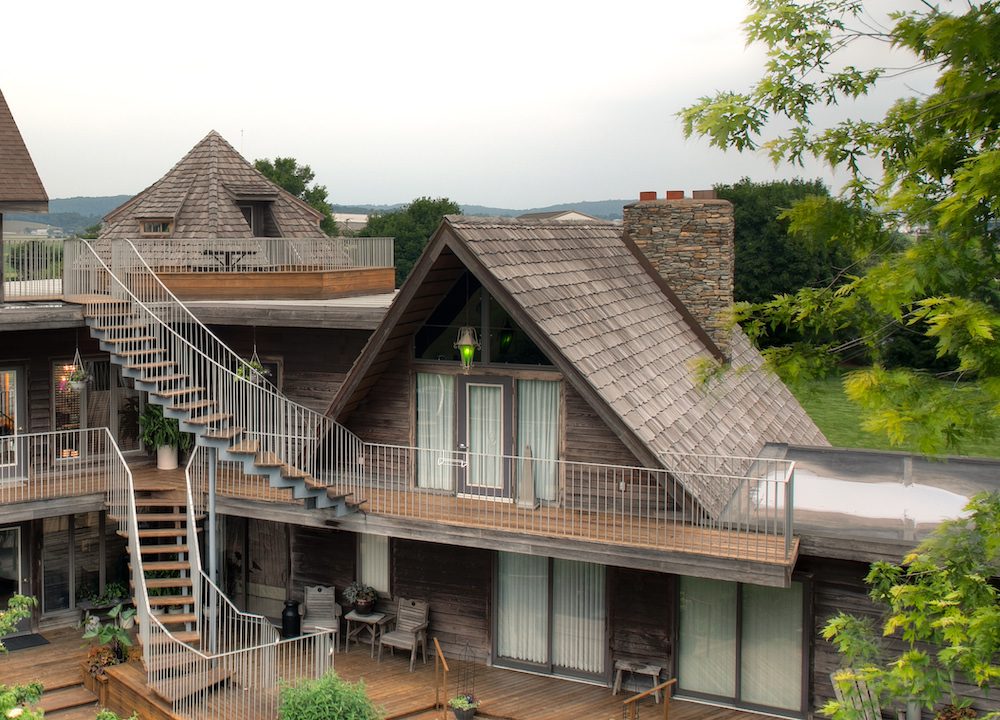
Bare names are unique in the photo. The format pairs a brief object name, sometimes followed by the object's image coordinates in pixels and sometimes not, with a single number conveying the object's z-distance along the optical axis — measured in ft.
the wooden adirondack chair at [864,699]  41.37
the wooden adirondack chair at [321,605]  60.23
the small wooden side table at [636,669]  52.09
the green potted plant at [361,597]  58.65
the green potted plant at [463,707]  49.62
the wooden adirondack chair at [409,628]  56.34
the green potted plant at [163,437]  66.59
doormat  60.08
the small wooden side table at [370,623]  57.88
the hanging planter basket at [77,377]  63.36
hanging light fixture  54.24
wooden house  49.96
